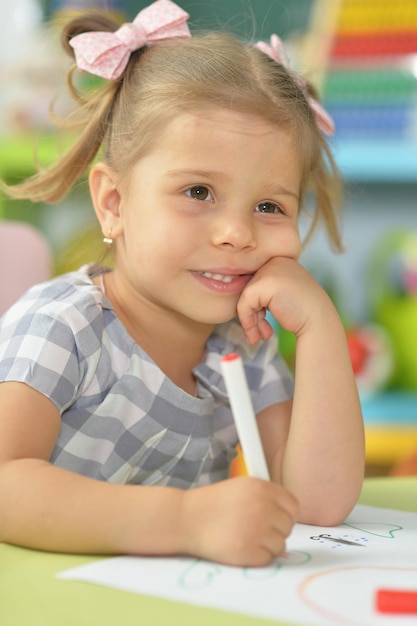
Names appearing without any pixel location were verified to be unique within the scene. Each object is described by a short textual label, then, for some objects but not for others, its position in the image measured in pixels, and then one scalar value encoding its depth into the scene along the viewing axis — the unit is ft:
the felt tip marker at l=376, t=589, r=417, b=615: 3.11
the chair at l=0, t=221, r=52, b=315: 4.26
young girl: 3.76
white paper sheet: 3.10
